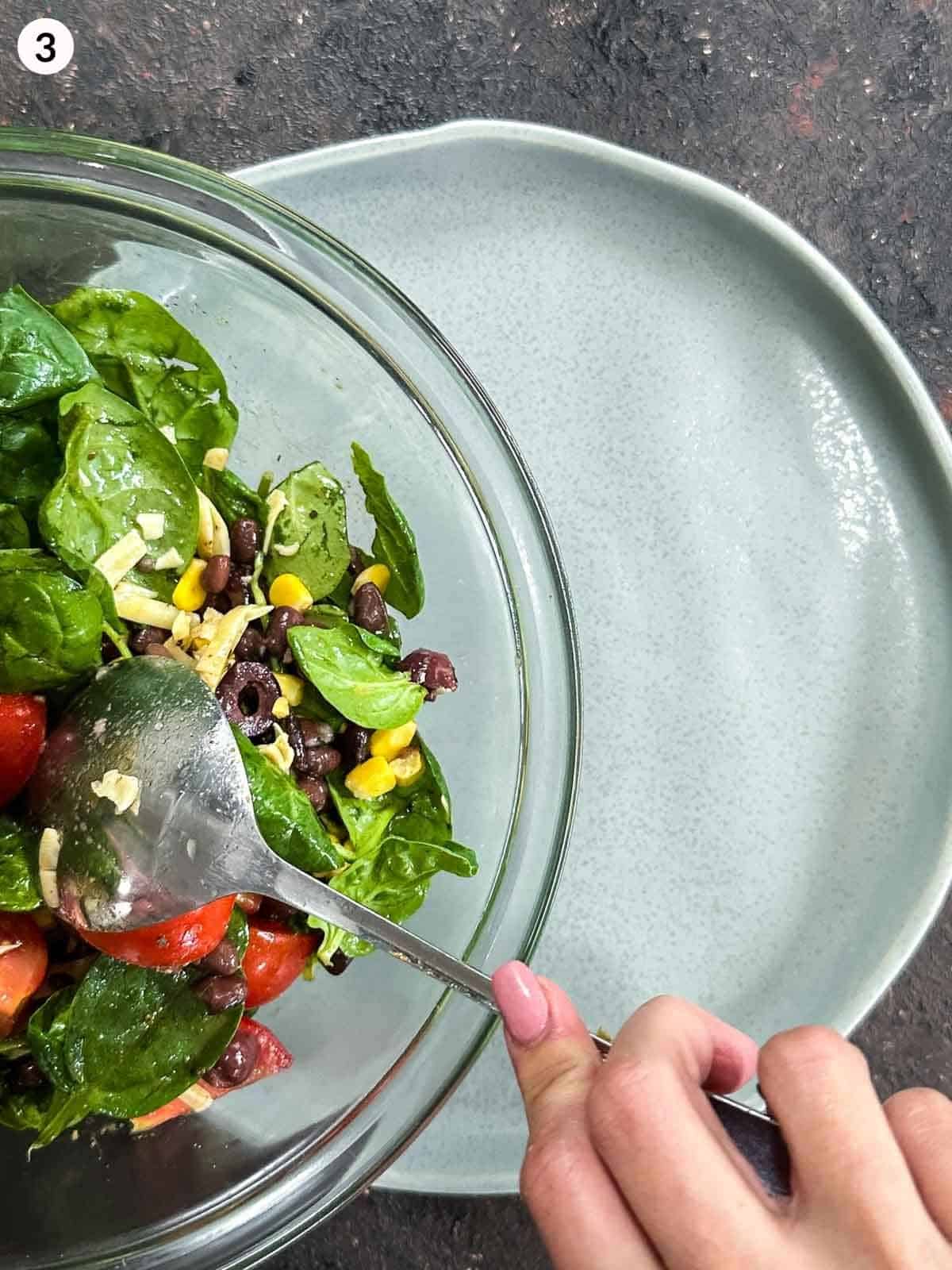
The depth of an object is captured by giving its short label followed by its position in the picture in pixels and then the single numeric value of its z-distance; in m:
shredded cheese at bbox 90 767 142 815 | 0.30
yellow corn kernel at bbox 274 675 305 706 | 0.34
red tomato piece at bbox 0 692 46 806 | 0.31
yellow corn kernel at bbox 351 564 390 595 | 0.35
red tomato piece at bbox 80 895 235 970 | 0.31
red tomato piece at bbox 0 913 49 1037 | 0.32
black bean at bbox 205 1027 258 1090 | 0.33
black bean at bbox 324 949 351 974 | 0.34
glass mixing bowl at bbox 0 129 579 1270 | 0.33
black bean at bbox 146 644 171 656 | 0.33
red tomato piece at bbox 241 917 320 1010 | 0.33
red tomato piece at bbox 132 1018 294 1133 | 0.34
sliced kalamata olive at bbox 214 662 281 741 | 0.33
